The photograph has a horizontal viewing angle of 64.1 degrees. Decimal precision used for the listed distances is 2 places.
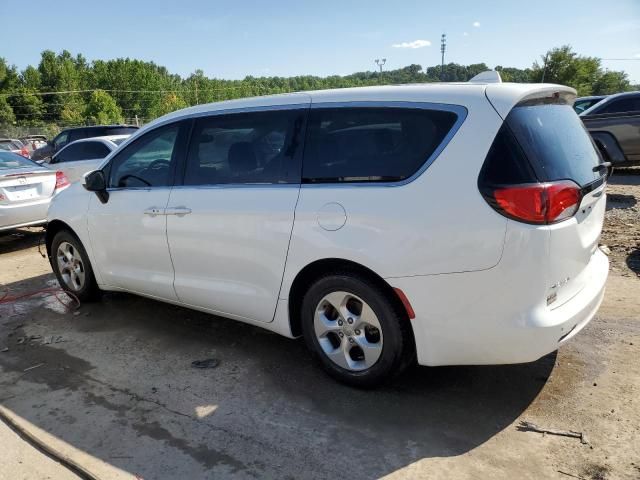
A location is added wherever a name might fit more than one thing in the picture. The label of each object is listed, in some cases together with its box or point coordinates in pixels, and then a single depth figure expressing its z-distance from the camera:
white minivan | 2.58
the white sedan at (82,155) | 10.96
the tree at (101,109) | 63.78
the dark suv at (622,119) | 10.58
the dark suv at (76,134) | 13.12
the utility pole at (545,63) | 55.23
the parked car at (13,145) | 21.13
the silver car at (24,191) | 7.33
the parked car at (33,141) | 26.78
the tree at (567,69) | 54.53
